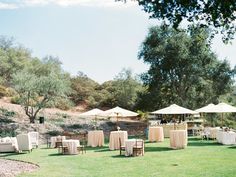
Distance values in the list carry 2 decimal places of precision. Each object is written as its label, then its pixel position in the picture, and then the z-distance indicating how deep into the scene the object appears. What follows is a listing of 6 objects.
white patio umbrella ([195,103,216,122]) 25.61
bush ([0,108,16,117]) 38.56
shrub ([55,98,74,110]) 48.61
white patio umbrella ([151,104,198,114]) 24.22
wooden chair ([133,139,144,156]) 17.92
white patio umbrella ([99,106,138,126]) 24.91
